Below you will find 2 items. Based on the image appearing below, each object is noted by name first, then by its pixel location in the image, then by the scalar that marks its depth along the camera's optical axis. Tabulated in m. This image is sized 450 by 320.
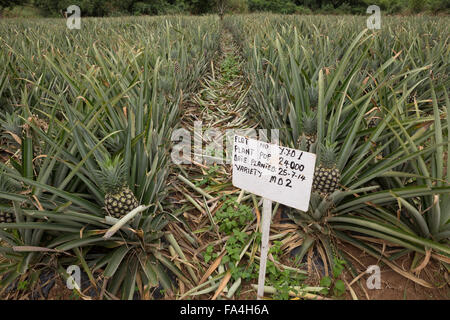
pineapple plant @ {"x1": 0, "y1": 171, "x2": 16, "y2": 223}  0.94
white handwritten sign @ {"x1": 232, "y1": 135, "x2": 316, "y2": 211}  0.85
